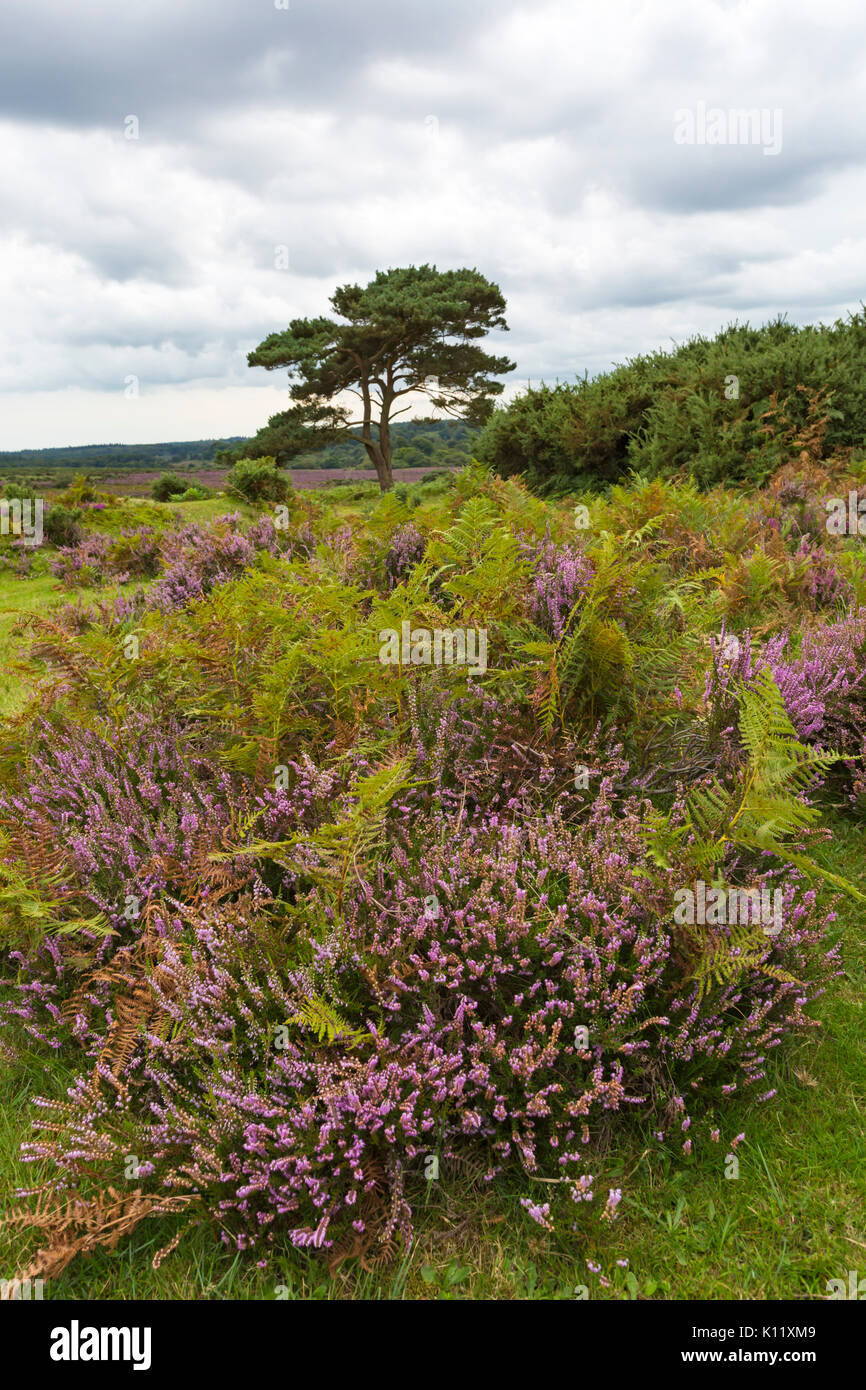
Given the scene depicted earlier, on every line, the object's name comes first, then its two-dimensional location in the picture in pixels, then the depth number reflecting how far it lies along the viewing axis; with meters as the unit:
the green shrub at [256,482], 14.16
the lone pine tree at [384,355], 26.83
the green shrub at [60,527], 12.05
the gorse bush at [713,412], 11.22
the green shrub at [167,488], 17.83
